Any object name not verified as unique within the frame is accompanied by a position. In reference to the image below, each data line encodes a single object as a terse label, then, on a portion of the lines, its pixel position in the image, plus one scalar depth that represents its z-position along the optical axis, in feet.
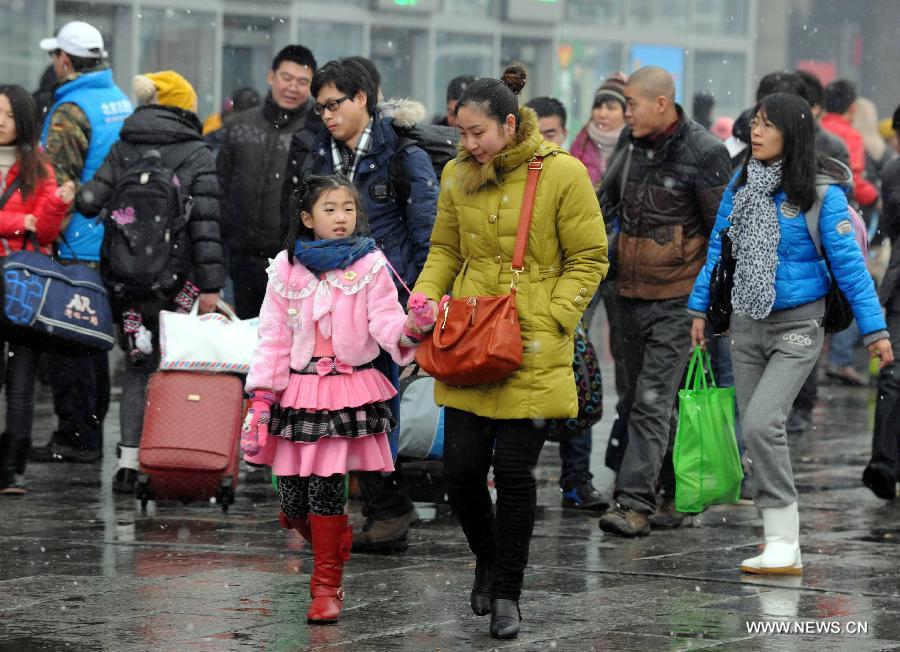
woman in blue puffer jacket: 48.83
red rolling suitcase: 56.39
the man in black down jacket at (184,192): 60.90
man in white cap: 65.92
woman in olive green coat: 40.40
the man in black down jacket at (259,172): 68.54
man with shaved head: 55.88
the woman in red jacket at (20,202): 60.85
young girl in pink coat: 42.52
